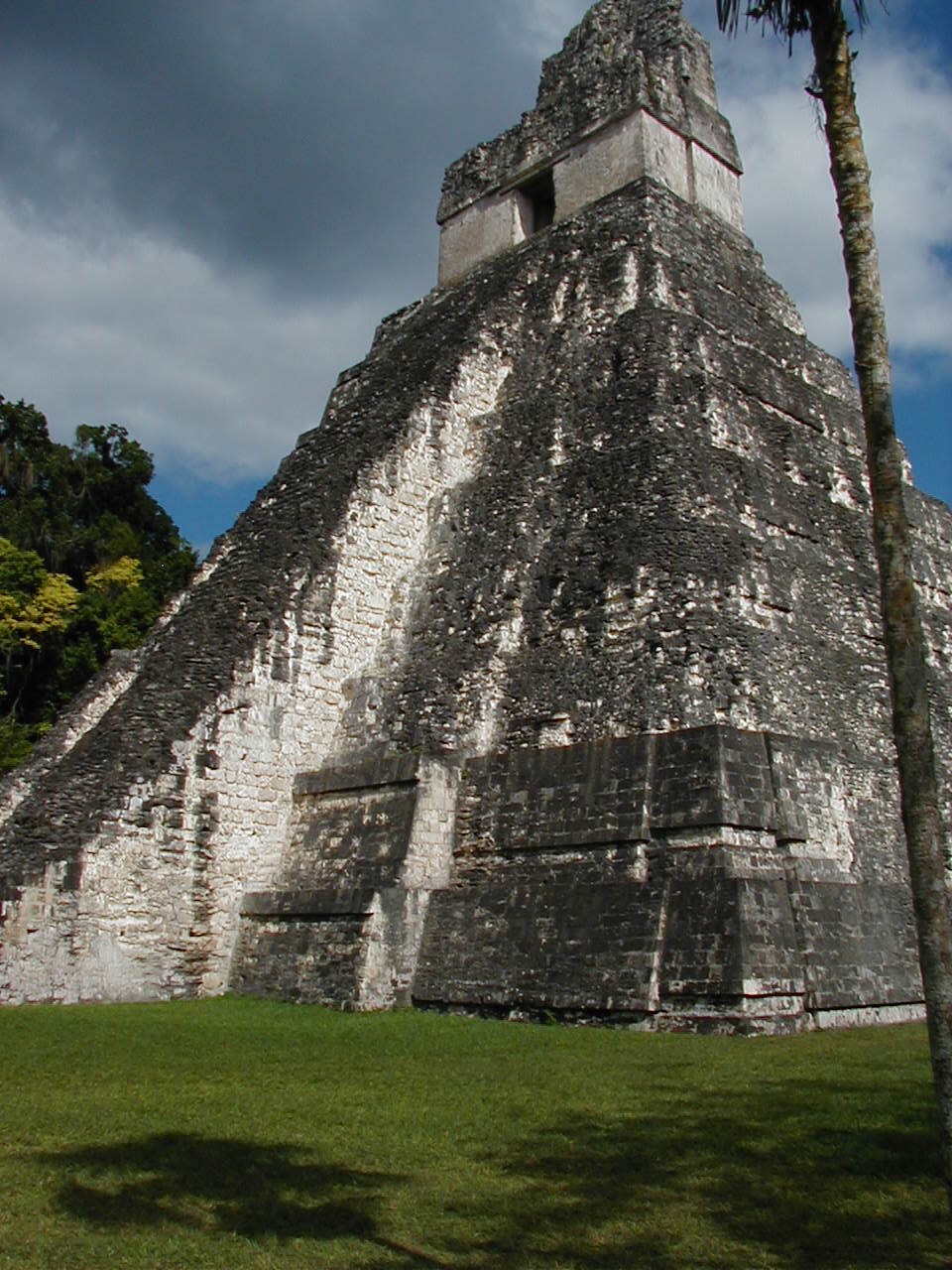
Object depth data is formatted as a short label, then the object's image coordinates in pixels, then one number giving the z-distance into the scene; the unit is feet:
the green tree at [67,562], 96.22
